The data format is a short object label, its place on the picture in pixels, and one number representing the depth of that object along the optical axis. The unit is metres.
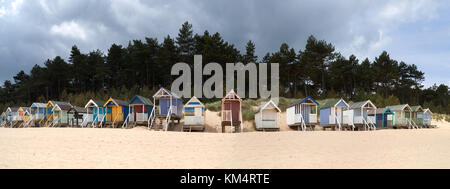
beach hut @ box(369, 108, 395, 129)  29.47
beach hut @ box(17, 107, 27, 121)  36.19
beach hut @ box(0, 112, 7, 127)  39.53
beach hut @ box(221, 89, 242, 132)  23.61
